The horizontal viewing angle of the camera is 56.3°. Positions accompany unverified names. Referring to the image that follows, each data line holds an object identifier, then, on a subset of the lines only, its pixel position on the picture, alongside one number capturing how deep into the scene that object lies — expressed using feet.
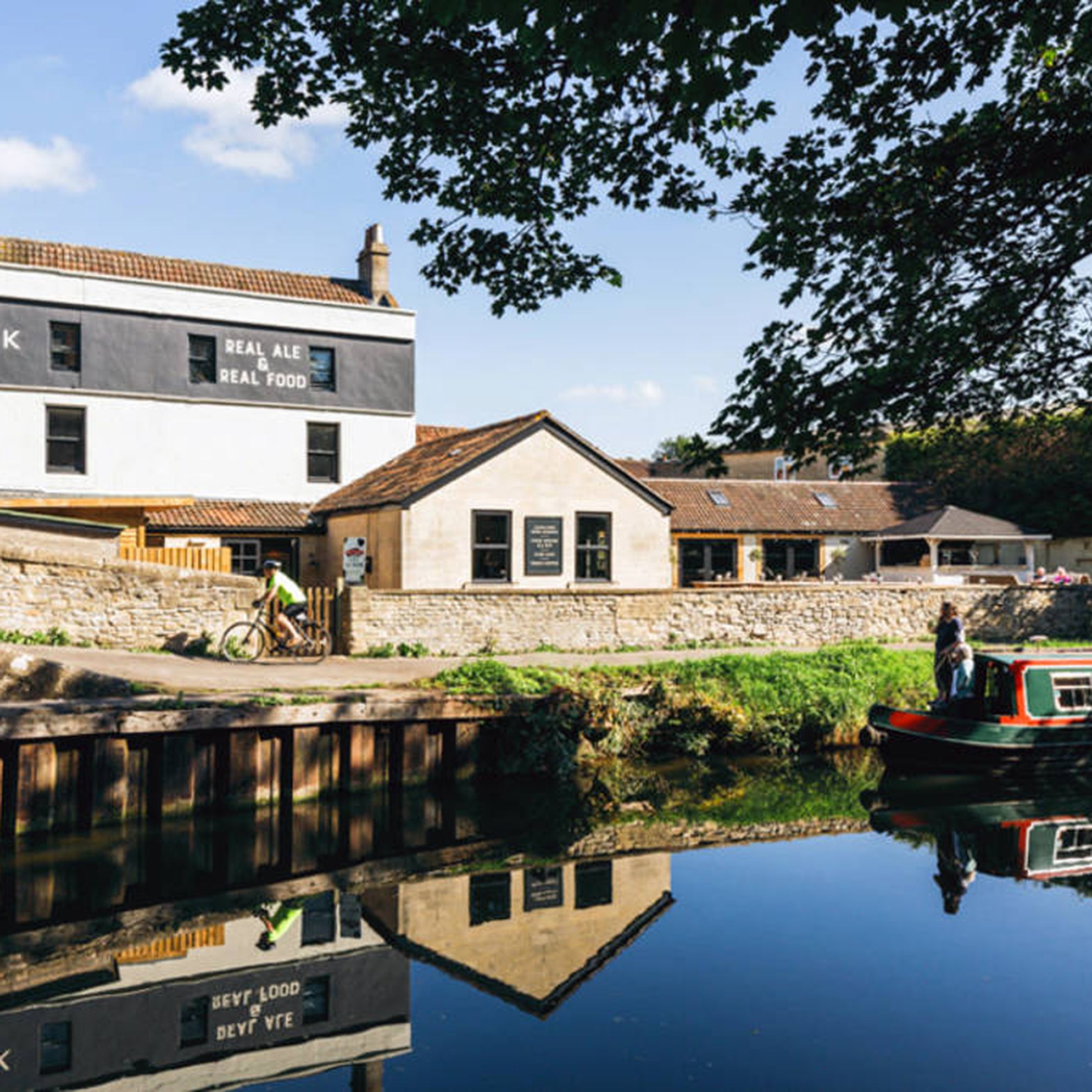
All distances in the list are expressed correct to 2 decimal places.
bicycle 62.90
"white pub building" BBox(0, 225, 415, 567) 89.71
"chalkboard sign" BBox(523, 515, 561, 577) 84.58
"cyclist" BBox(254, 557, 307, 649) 61.41
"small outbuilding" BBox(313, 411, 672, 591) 80.74
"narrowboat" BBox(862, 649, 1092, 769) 54.85
